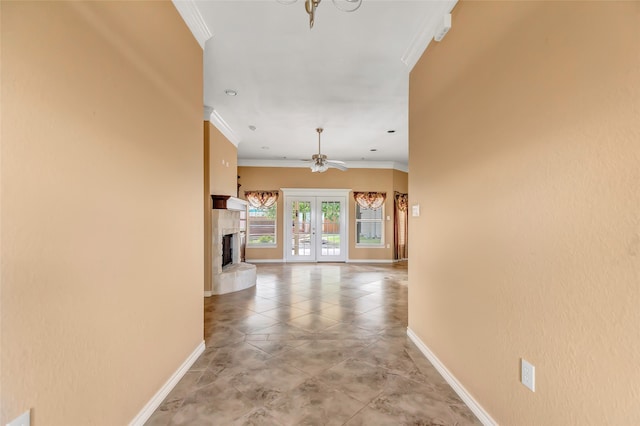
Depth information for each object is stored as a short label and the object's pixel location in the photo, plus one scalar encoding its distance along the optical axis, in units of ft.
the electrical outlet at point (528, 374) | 4.55
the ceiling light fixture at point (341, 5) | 4.81
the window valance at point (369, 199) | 27.91
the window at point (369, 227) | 28.45
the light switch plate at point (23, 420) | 3.34
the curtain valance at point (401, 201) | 29.01
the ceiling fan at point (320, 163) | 18.26
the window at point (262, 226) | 27.68
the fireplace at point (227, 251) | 15.57
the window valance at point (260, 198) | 27.22
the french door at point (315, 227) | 27.86
